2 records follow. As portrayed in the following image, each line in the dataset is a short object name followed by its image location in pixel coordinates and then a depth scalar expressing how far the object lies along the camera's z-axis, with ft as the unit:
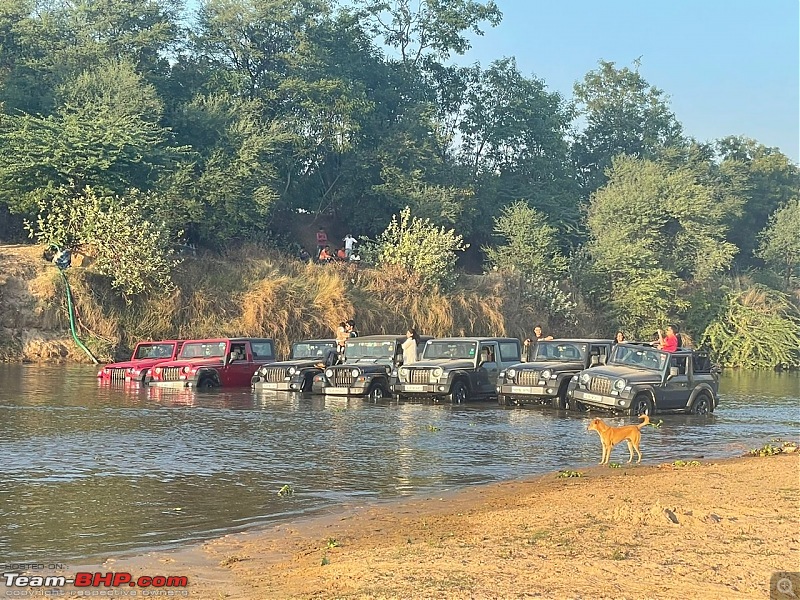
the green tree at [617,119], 242.78
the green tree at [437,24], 208.33
